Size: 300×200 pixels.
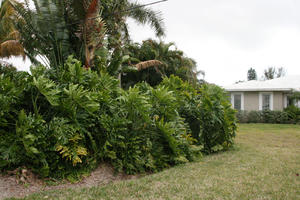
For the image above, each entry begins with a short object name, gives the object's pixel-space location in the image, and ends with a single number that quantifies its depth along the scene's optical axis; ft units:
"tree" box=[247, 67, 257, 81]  241.22
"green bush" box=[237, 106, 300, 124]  58.95
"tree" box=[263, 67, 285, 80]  176.30
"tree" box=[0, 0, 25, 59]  38.78
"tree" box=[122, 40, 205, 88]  56.08
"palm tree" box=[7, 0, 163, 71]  23.88
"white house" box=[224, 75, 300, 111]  63.31
